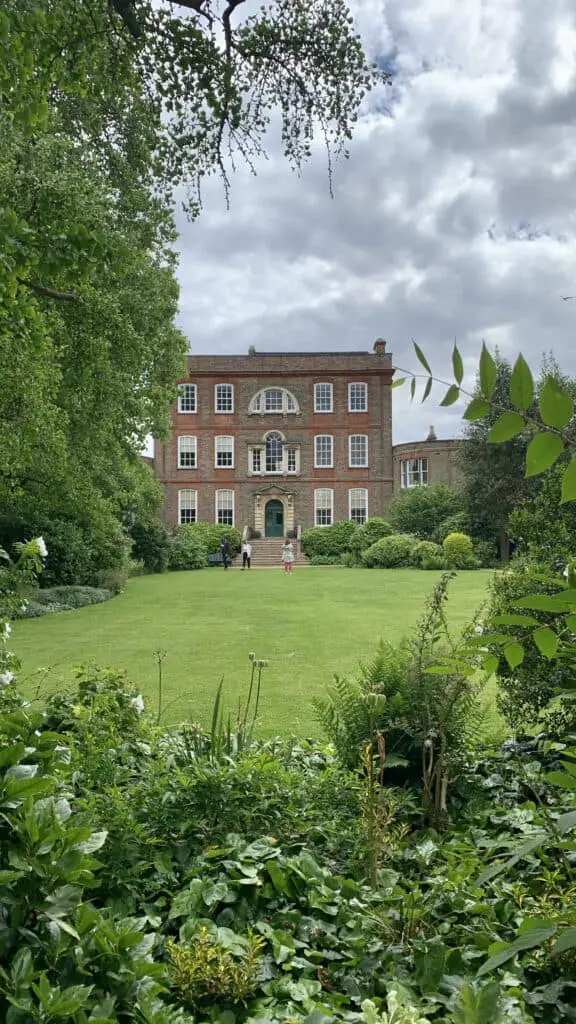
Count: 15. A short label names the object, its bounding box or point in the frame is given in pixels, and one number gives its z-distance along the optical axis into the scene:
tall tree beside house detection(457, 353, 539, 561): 30.06
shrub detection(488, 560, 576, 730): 4.37
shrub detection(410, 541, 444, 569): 28.12
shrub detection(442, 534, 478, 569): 27.45
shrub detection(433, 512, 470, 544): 32.53
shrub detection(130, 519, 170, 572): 29.58
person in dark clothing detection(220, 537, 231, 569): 31.14
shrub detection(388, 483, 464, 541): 34.72
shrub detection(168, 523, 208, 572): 32.16
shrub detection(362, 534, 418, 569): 30.08
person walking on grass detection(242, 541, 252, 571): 31.17
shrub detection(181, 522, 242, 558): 36.00
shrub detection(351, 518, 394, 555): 33.88
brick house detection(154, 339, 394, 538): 40.03
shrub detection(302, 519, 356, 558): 36.62
